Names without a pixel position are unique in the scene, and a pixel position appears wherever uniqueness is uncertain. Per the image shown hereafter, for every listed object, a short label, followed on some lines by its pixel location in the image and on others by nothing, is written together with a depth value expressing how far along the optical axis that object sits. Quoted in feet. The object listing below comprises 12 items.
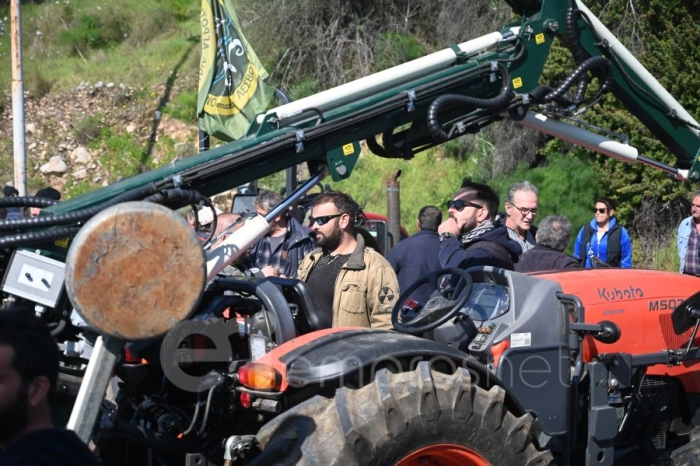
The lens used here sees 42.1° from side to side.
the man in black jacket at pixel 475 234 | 18.76
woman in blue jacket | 32.73
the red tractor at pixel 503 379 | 12.39
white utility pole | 44.16
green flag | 37.78
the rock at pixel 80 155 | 63.77
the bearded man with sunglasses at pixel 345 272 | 18.26
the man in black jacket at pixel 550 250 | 20.90
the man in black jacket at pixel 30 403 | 7.51
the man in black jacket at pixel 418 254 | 23.85
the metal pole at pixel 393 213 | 33.32
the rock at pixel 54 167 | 63.05
